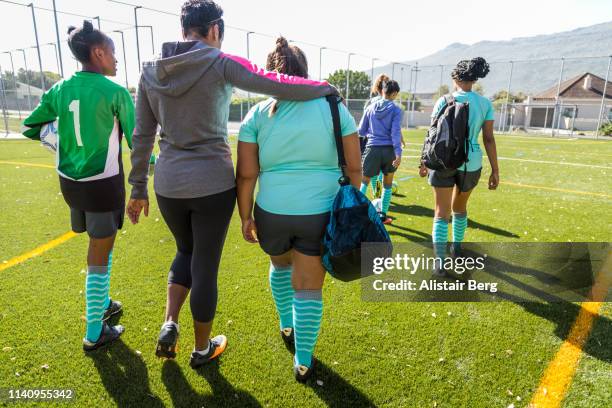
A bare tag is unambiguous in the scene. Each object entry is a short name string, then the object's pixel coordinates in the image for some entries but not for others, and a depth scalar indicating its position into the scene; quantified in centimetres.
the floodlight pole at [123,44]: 1802
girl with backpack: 362
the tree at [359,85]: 6812
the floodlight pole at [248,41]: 2061
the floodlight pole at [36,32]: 1581
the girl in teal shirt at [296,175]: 203
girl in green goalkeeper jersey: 239
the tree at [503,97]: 6144
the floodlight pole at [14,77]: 2539
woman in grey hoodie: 193
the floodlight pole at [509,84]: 2832
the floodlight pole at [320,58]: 2545
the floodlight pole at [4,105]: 1884
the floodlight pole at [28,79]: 2469
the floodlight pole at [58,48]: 1543
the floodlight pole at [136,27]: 1712
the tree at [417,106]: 5132
